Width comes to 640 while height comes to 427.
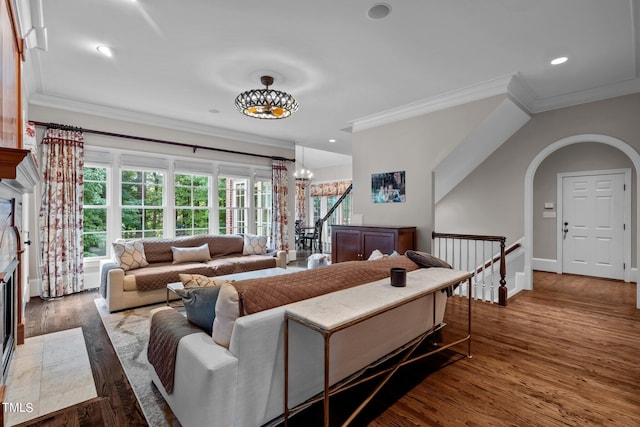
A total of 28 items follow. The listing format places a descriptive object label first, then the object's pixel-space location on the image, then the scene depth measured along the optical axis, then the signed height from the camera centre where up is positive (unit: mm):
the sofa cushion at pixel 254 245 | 5430 -598
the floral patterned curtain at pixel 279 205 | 6719 +172
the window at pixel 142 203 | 5074 +152
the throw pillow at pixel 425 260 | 2727 -427
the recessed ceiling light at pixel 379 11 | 2391 +1648
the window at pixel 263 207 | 6789 +128
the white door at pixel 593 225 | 5137 -196
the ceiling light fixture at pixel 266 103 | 3389 +1253
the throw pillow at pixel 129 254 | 4055 -581
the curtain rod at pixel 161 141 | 4613 +1246
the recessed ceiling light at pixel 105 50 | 2991 +1638
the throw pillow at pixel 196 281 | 1957 -457
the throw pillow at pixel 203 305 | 1773 -551
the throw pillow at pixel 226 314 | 1577 -537
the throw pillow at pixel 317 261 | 4145 -666
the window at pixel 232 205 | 6230 +162
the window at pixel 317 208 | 11522 +186
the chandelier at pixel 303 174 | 8559 +1159
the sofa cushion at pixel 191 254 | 4560 -648
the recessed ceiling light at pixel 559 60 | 3264 +1689
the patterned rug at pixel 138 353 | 1841 -1220
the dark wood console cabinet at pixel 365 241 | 4324 -423
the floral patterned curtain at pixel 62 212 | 4211 -2
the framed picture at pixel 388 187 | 4949 +441
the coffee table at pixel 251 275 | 3330 -798
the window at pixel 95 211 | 4742 +15
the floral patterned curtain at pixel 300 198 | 11298 +561
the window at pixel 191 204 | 5645 +158
